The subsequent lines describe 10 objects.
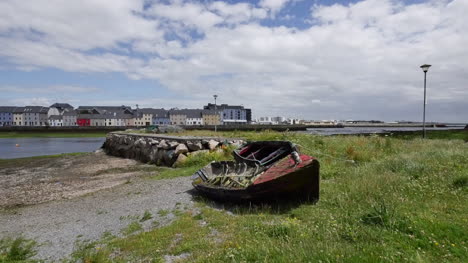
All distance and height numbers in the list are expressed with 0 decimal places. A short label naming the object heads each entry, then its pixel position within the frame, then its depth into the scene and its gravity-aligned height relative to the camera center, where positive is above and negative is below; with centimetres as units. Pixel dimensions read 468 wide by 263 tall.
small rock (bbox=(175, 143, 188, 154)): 1744 -163
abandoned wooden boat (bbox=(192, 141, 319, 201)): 698 -155
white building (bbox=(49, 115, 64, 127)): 11994 +69
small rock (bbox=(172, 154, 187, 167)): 1636 -219
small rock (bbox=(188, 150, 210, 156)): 1640 -168
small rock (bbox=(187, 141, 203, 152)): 1756 -144
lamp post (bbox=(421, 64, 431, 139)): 1921 +401
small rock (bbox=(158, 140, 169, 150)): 1924 -155
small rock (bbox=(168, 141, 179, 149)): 1870 -145
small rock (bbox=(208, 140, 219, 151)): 1702 -128
